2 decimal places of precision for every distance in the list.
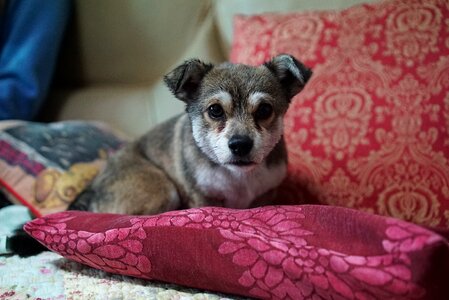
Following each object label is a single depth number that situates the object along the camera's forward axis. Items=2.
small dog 0.42
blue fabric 0.64
